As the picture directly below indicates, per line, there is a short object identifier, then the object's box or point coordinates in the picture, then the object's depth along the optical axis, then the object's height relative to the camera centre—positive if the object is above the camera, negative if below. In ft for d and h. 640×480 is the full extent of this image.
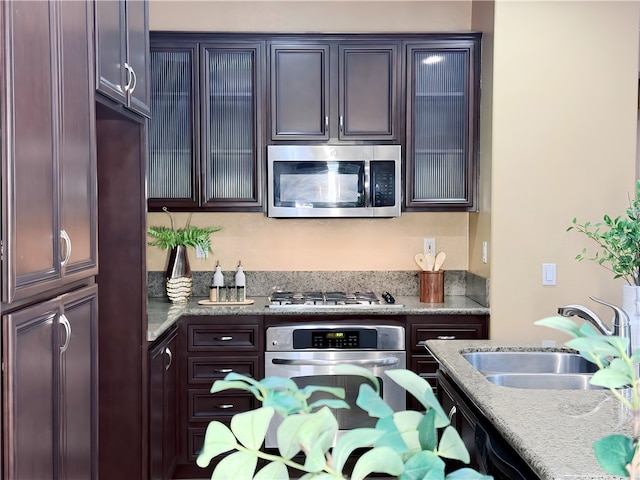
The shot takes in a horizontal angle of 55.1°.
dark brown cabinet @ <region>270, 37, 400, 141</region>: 11.64 +2.42
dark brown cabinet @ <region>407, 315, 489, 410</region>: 10.98 -2.11
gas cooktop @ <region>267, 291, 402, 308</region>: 11.06 -1.63
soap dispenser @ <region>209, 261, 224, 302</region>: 11.73 -1.40
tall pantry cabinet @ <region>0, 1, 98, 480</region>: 4.29 -0.24
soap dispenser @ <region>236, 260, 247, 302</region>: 11.81 -1.42
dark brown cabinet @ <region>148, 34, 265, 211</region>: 11.61 +1.66
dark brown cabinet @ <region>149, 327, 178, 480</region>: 9.00 -3.07
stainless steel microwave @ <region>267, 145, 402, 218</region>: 11.50 +0.64
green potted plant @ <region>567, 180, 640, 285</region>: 6.28 -0.28
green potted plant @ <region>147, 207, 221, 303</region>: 11.72 -0.84
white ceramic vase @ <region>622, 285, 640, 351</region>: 6.09 -0.95
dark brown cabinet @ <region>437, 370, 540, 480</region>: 4.61 -1.92
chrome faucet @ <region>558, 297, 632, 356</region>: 5.85 -1.04
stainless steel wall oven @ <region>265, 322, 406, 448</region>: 10.84 -2.45
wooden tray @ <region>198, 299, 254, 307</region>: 11.38 -1.69
